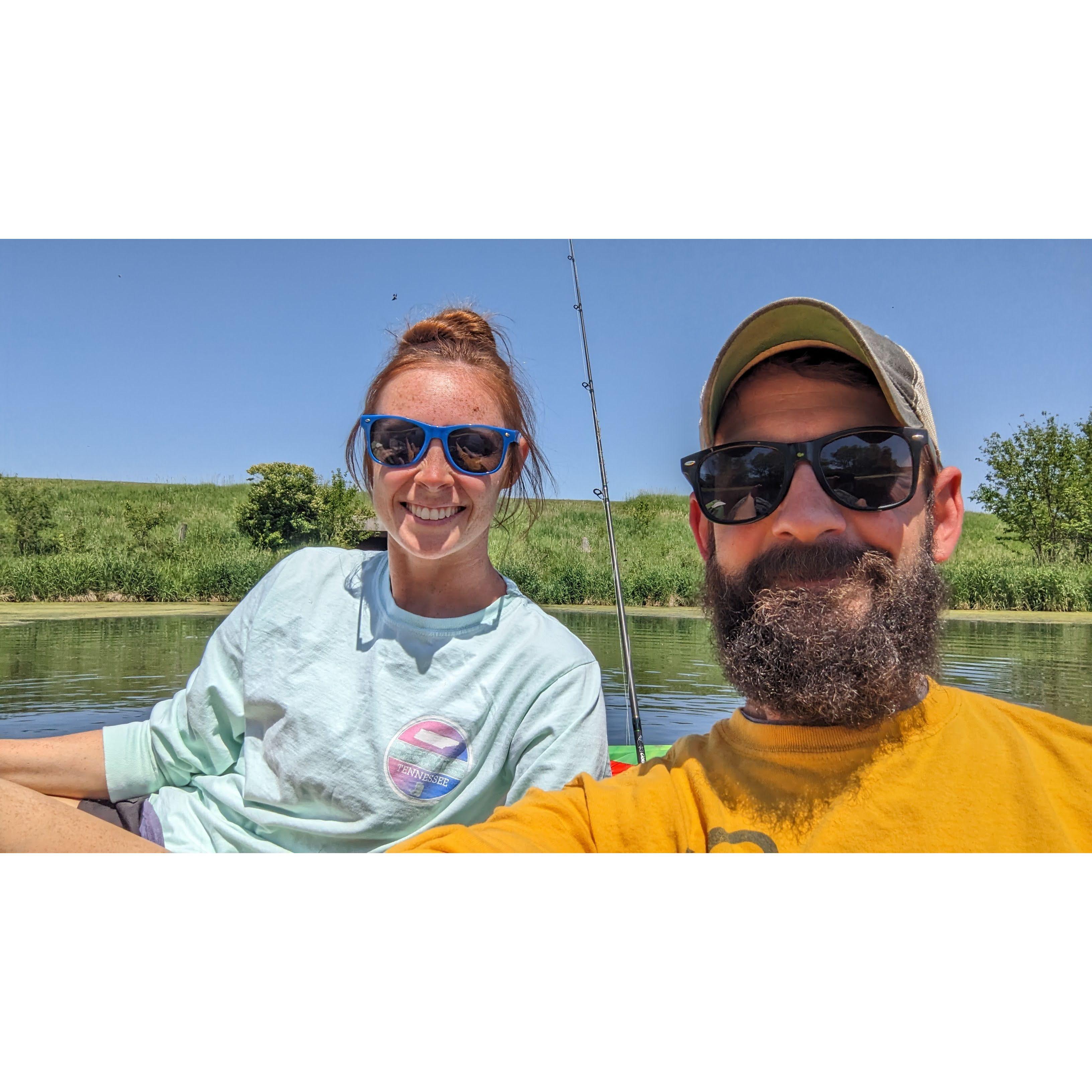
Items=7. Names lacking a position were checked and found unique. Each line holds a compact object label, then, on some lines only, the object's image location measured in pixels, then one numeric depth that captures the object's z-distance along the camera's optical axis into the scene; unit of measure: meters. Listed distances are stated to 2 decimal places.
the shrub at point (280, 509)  13.73
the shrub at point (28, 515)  11.03
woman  1.11
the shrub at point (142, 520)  12.58
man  0.79
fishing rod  1.98
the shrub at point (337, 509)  11.07
